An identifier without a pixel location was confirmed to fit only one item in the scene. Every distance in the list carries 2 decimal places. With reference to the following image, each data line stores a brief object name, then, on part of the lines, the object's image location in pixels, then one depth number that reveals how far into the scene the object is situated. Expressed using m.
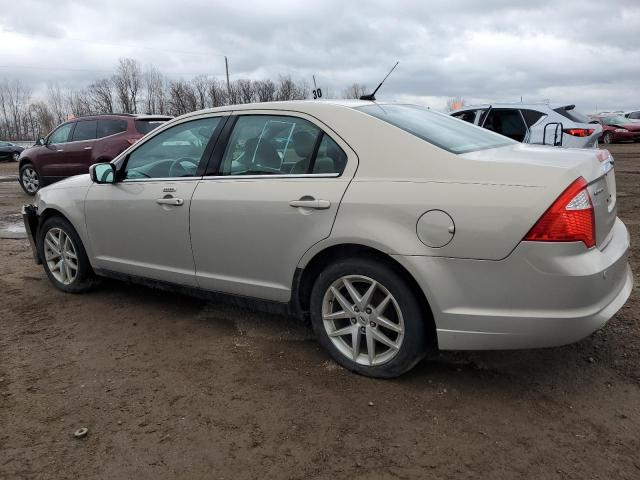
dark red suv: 10.52
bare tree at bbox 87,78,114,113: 73.19
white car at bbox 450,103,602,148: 9.27
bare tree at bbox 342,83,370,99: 62.97
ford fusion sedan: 2.56
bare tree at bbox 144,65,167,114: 75.94
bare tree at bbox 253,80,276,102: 72.50
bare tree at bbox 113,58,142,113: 73.50
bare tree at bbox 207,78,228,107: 69.88
